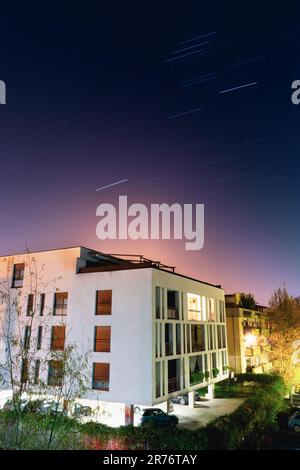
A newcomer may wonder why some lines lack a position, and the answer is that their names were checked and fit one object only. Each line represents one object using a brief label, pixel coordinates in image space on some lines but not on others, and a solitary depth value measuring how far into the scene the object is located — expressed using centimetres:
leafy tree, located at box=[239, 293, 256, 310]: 4788
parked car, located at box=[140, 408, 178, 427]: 2234
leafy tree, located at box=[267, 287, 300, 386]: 3419
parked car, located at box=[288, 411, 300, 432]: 2442
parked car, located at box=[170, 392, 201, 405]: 2992
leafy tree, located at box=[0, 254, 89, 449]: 1006
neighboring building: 4297
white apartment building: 2173
